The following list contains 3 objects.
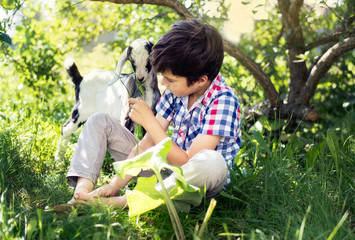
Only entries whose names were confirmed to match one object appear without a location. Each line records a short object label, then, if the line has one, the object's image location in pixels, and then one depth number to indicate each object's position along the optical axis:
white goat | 2.18
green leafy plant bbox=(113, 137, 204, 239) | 1.31
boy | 1.82
